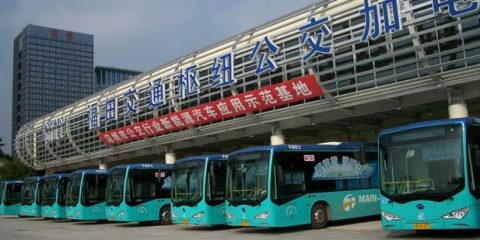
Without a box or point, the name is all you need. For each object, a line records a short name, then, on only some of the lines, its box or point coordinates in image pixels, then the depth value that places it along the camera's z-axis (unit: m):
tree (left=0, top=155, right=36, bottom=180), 56.59
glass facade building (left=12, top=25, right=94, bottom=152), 117.94
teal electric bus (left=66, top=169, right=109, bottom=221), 23.53
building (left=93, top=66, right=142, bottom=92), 114.78
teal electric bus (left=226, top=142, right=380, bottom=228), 14.98
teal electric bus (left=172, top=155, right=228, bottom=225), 17.50
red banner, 21.95
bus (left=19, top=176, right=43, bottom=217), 29.47
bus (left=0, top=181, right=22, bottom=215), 33.44
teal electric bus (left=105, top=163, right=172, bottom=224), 20.92
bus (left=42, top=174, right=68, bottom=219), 26.25
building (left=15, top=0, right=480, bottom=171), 18.08
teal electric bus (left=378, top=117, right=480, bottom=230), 10.98
